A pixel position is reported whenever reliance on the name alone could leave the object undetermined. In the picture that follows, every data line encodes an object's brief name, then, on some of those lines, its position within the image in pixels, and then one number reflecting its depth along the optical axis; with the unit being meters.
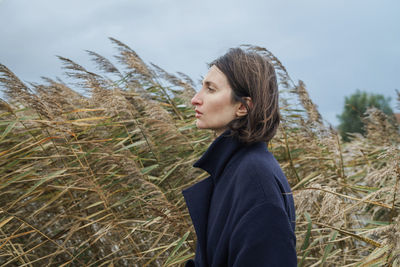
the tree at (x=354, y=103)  27.63
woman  1.20
